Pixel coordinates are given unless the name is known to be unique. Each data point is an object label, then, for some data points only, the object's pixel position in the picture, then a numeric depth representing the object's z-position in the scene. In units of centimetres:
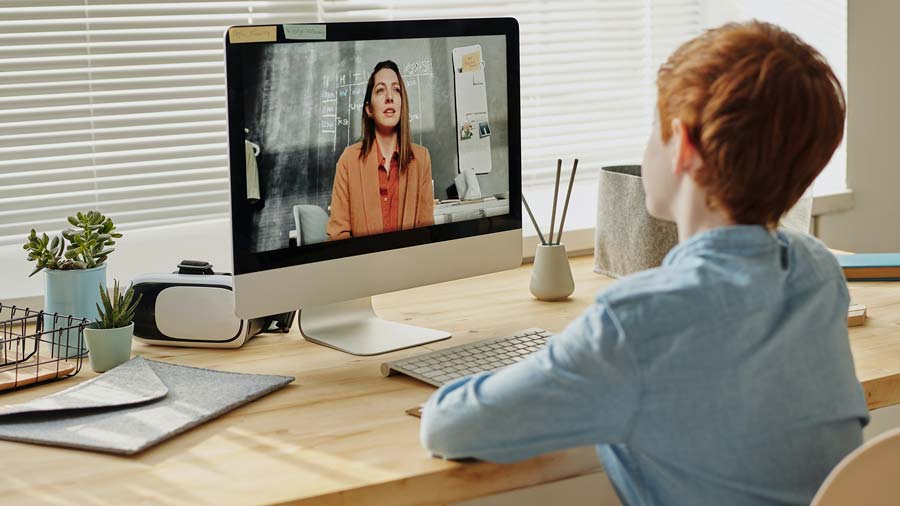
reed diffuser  198
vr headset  171
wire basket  155
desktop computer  154
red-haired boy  104
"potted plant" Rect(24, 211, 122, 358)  170
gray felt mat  130
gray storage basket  204
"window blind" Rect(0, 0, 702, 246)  199
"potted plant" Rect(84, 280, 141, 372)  158
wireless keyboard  152
